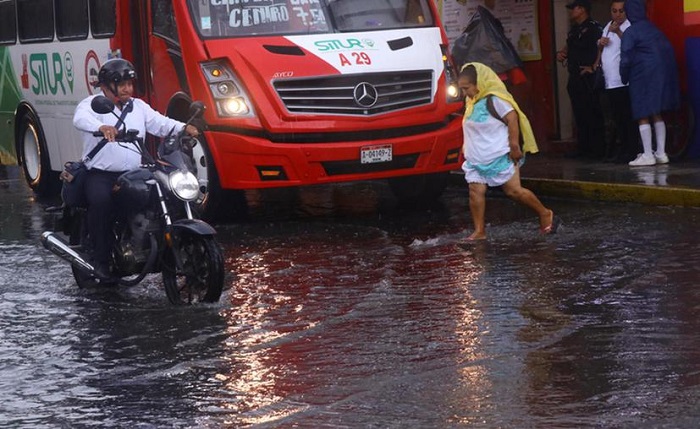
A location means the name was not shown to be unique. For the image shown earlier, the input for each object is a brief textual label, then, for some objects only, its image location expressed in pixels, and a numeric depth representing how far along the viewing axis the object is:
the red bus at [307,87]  13.80
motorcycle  9.73
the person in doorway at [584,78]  17.38
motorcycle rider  10.17
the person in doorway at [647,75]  16.17
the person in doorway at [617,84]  16.75
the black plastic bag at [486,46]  18.31
